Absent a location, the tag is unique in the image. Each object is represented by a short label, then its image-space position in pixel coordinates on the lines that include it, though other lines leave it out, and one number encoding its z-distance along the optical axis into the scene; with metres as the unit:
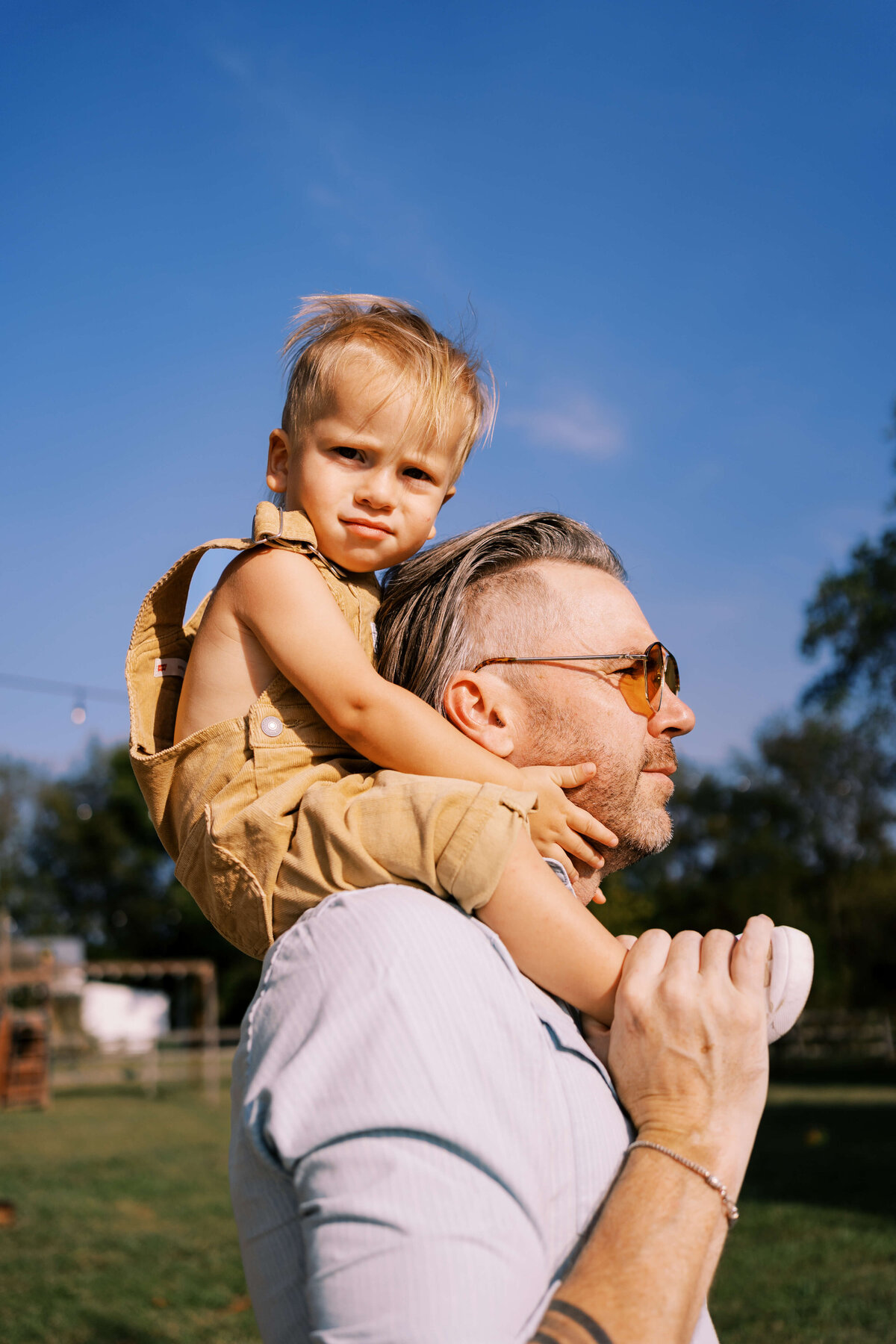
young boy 1.54
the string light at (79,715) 13.74
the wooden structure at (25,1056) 22.22
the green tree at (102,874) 44.81
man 1.12
